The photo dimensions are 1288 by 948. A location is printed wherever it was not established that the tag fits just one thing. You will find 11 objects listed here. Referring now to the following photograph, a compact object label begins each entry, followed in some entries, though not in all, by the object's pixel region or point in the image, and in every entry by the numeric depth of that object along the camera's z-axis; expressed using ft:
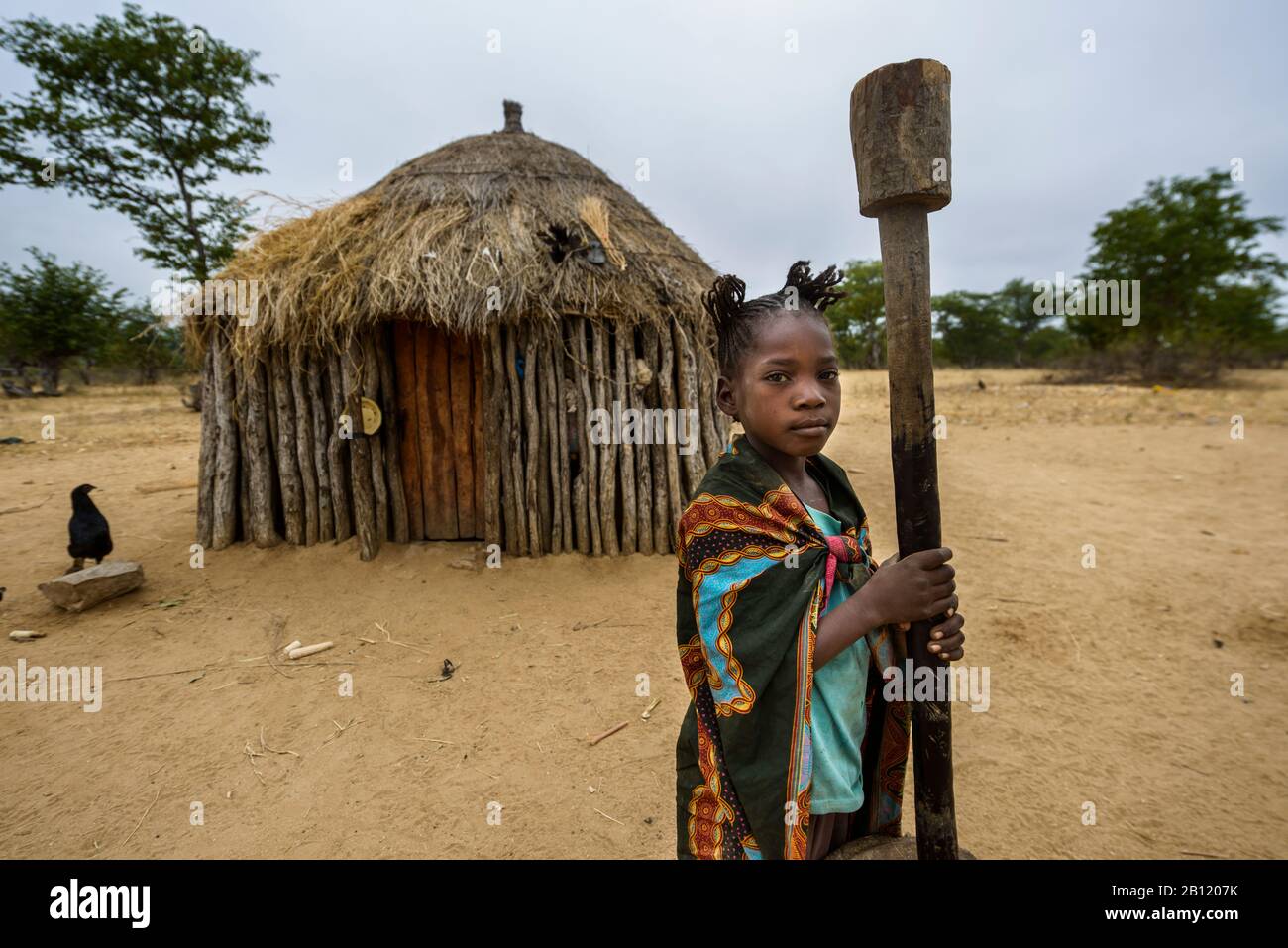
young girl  3.69
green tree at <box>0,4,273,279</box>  44.09
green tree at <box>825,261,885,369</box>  93.71
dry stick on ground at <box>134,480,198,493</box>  25.03
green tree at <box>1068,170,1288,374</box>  52.13
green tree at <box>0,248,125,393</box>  62.75
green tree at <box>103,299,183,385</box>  72.28
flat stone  14.88
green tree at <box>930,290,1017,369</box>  104.32
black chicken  16.51
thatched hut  17.19
